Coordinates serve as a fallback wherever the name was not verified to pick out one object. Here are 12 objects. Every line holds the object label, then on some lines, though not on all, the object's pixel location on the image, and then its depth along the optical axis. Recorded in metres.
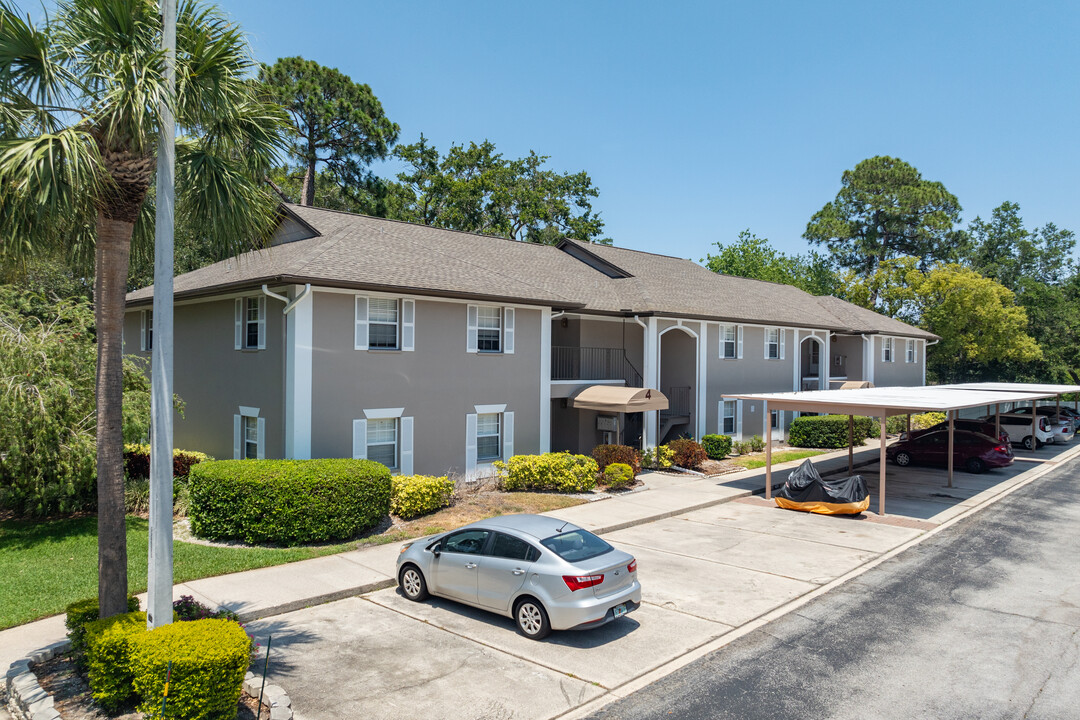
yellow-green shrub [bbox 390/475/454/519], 15.82
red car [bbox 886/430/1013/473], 25.42
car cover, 18.11
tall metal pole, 7.22
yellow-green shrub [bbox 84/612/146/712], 6.95
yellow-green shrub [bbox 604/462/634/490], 20.33
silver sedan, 9.05
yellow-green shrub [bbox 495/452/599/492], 19.47
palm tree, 6.97
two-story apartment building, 16.69
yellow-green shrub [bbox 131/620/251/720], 6.48
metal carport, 18.14
